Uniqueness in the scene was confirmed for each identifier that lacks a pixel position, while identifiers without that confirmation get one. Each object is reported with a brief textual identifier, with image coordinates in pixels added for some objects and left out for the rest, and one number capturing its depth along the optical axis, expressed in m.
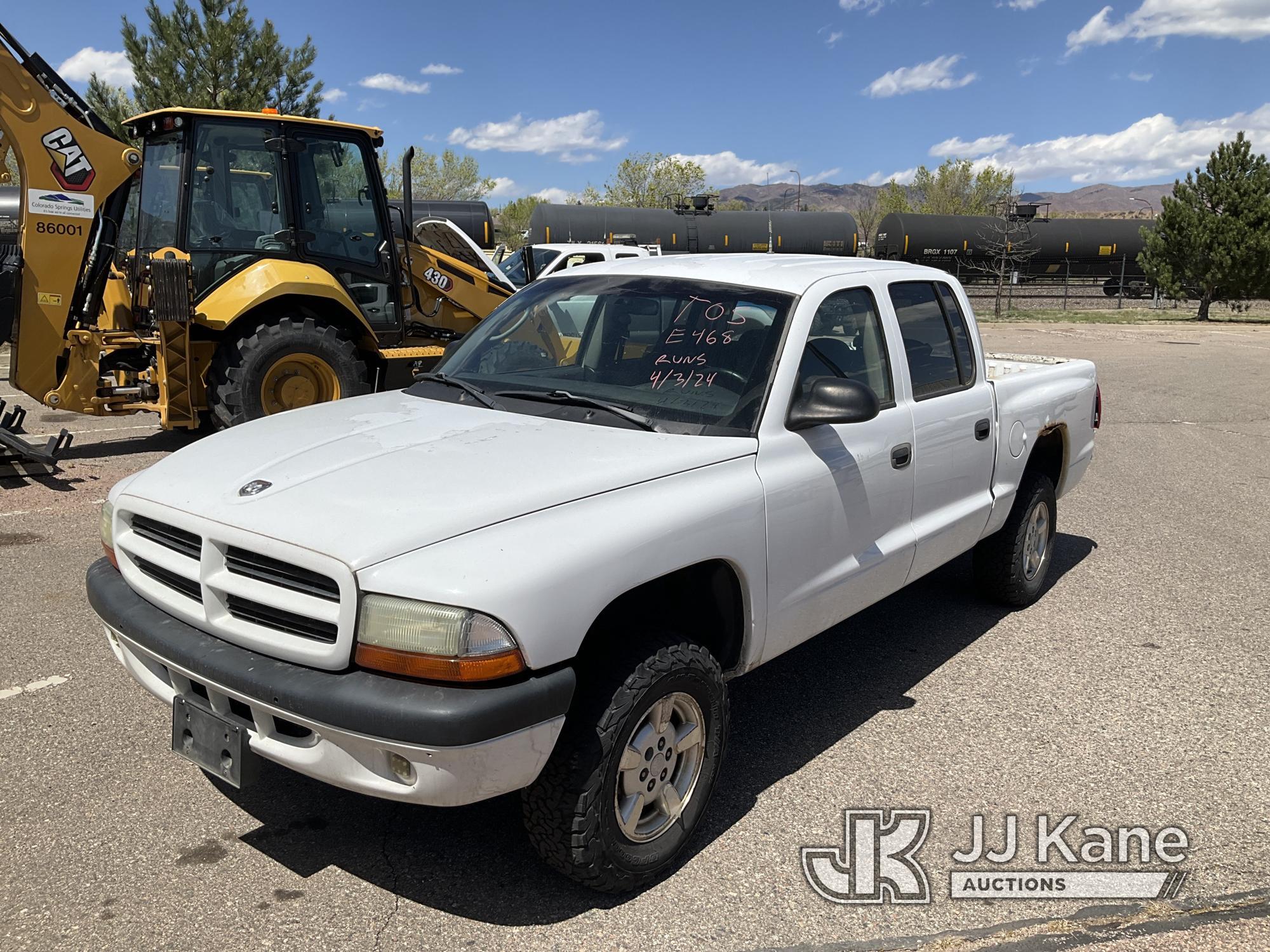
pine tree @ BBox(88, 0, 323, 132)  29.27
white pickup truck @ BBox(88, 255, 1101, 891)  2.59
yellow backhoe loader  8.63
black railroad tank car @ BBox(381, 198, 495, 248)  29.91
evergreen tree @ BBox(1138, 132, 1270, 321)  31.56
